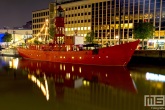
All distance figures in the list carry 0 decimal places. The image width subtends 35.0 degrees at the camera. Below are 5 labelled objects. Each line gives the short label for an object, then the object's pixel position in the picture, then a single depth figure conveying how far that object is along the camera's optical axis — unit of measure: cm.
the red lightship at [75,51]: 4719
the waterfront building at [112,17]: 8444
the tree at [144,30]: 7288
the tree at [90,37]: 9470
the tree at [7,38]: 12238
